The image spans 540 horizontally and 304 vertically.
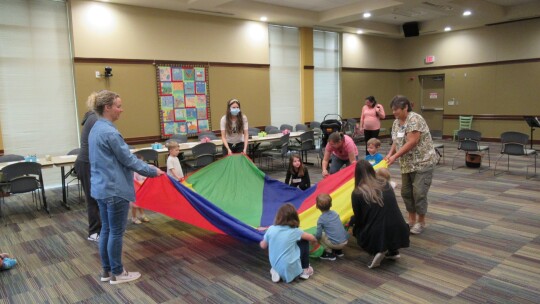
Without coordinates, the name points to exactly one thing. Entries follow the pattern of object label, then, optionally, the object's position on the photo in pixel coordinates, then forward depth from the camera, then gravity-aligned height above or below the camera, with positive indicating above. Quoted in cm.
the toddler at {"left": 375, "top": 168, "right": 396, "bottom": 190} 323 -57
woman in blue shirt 273 -39
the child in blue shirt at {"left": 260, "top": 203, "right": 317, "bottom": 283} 286 -100
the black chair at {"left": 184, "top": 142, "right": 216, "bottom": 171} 615 -71
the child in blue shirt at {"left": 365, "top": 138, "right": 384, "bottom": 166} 420 -49
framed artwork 768 +24
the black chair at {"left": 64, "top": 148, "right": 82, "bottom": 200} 576 -88
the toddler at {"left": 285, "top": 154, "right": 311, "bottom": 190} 458 -80
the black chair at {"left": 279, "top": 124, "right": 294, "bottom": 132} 917 -45
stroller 733 -39
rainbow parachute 340 -88
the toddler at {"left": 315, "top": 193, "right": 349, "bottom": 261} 314 -98
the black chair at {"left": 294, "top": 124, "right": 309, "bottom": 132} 931 -47
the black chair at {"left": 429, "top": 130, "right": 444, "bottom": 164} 921 -74
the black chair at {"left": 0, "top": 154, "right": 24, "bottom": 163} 538 -57
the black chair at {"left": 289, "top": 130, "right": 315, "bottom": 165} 762 -69
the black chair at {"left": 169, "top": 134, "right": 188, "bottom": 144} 744 -50
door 1205 +10
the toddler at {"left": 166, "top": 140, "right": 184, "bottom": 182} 449 -58
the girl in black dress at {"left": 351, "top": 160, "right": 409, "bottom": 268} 304 -86
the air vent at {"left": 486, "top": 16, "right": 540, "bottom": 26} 990 +205
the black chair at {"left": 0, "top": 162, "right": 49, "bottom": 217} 477 -74
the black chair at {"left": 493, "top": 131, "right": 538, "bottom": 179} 636 -72
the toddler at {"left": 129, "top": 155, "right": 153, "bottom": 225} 460 -122
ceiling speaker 1109 +210
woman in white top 528 -29
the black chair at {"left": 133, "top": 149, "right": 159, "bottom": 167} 594 -63
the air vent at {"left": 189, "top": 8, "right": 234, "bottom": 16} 761 +195
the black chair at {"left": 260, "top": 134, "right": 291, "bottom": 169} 729 -77
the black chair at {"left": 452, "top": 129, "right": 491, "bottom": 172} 694 -71
